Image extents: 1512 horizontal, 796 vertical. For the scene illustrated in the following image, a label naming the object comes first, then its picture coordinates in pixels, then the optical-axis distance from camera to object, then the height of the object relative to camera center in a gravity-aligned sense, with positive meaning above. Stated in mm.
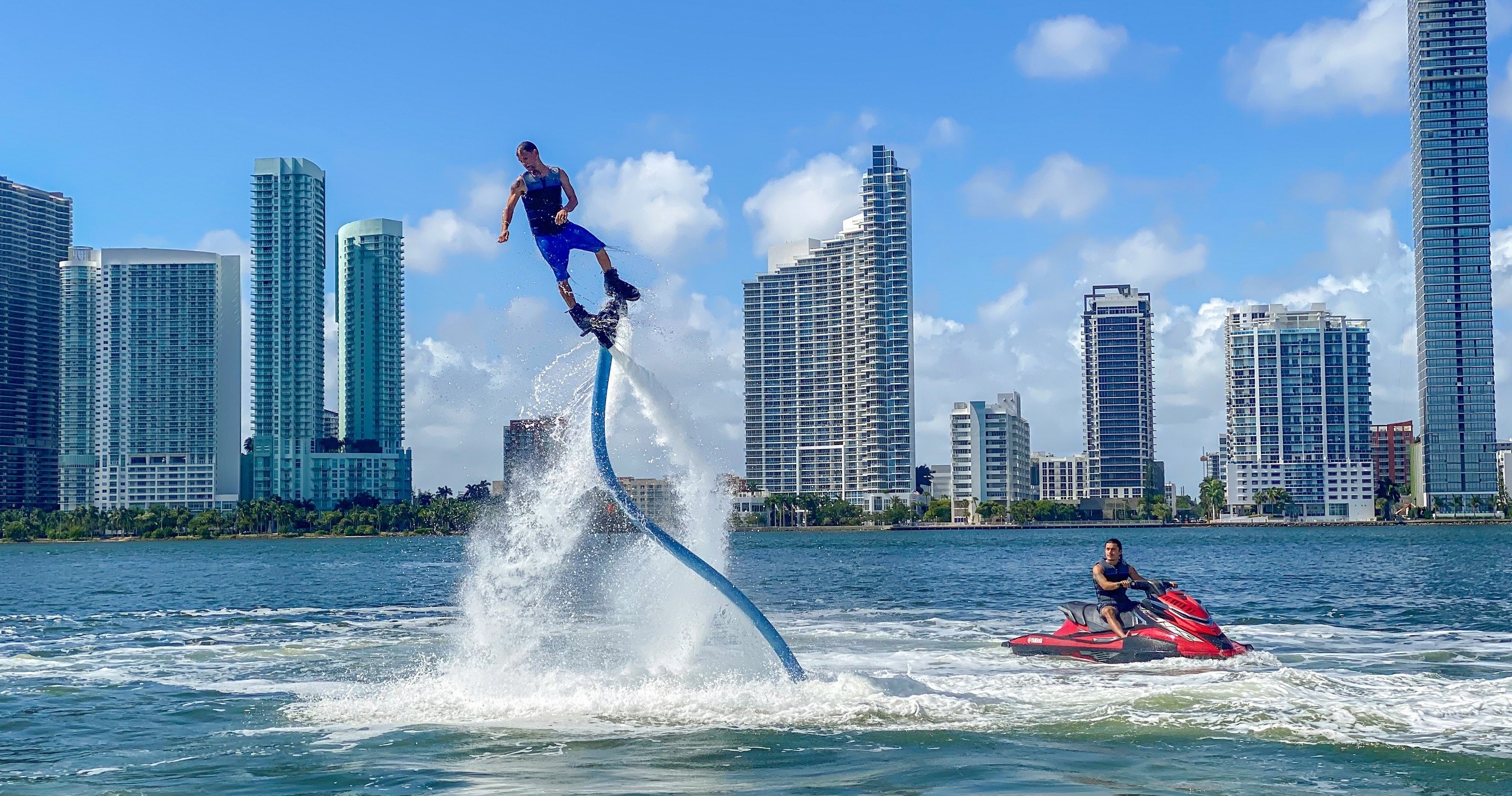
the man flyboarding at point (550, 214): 15156 +2757
